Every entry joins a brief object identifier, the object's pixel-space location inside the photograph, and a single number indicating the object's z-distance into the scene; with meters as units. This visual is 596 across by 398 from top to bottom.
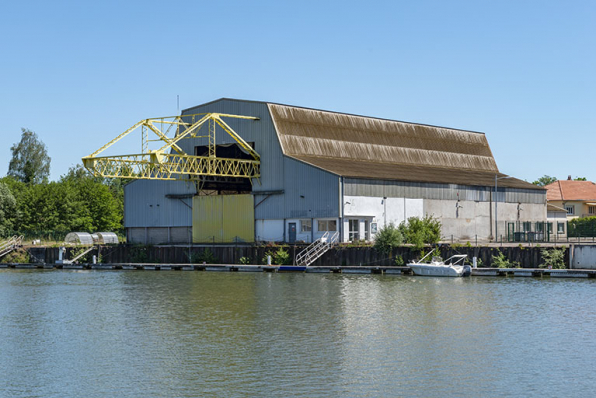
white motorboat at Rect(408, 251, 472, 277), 61.72
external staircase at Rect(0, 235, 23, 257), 88.41
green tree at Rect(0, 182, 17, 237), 116.56
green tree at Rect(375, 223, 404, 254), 65.19
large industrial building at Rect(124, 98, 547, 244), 72.31
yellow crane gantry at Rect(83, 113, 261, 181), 69.38
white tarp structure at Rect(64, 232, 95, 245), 95.72
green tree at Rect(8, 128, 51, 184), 149.00
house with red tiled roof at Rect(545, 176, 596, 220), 122.81
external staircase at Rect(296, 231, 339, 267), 68.79
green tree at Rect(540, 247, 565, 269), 60.25
